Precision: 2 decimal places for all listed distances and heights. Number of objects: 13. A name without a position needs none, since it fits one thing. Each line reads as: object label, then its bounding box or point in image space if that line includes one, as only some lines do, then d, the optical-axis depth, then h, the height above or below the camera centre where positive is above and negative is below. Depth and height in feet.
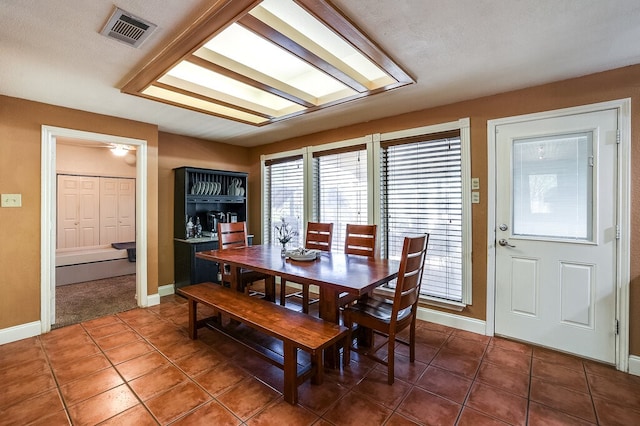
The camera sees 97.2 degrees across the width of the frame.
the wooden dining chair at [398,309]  6.53 -2.56
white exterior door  7.63 -0.59
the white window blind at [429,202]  10.04 +0.38
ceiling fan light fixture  18.18 +4.12
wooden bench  6.01 -2.65
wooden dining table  6.49 -1.56
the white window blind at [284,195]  14.82 +0.92
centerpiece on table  9.49 -0.94
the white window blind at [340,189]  12.40 +1.09
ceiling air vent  5.41 +3.76
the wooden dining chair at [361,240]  9.91 -0.99
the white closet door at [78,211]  18.62 +0.07
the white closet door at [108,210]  20.25 +0.15
